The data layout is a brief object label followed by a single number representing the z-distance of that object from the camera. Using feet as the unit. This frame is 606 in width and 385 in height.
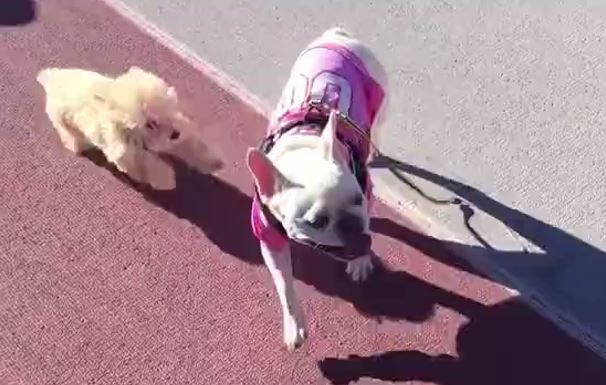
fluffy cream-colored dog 10.15
